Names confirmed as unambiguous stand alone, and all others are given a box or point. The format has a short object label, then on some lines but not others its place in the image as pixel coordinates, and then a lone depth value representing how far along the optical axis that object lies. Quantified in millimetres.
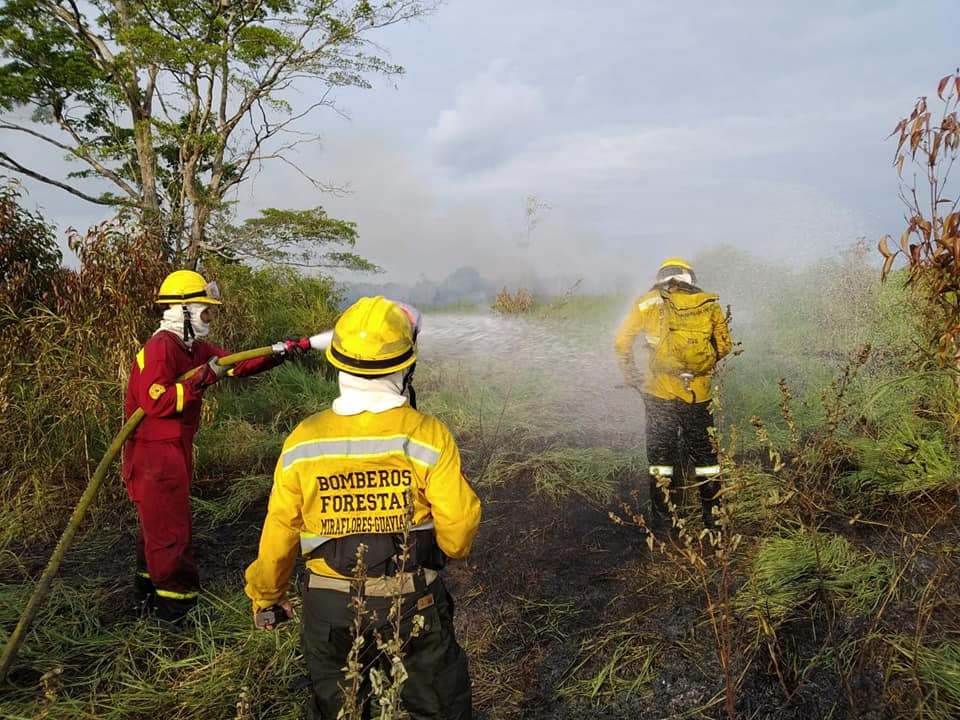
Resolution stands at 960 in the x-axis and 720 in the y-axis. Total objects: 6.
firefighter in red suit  3400
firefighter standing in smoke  4301
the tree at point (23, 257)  5754
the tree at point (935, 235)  2953
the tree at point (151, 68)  19047
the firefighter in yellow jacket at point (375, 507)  2002
